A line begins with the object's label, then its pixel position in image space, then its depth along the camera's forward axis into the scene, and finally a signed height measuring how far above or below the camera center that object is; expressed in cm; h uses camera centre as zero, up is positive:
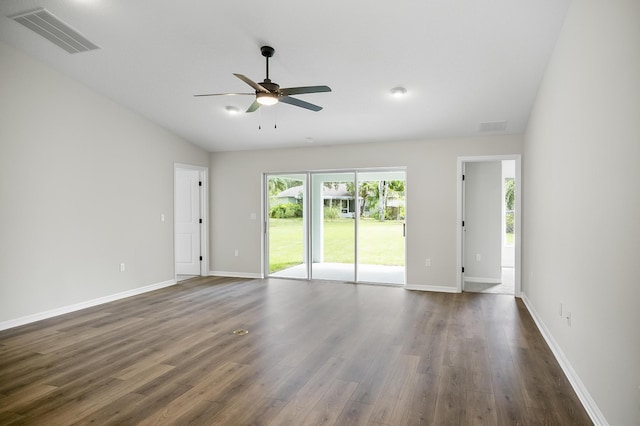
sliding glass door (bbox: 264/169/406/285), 665 -29
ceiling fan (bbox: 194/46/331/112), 333 +107
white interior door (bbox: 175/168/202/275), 760 -18
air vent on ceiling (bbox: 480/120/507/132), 543 +122
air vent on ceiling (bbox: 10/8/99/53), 361 +180
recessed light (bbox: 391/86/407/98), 462 +145
